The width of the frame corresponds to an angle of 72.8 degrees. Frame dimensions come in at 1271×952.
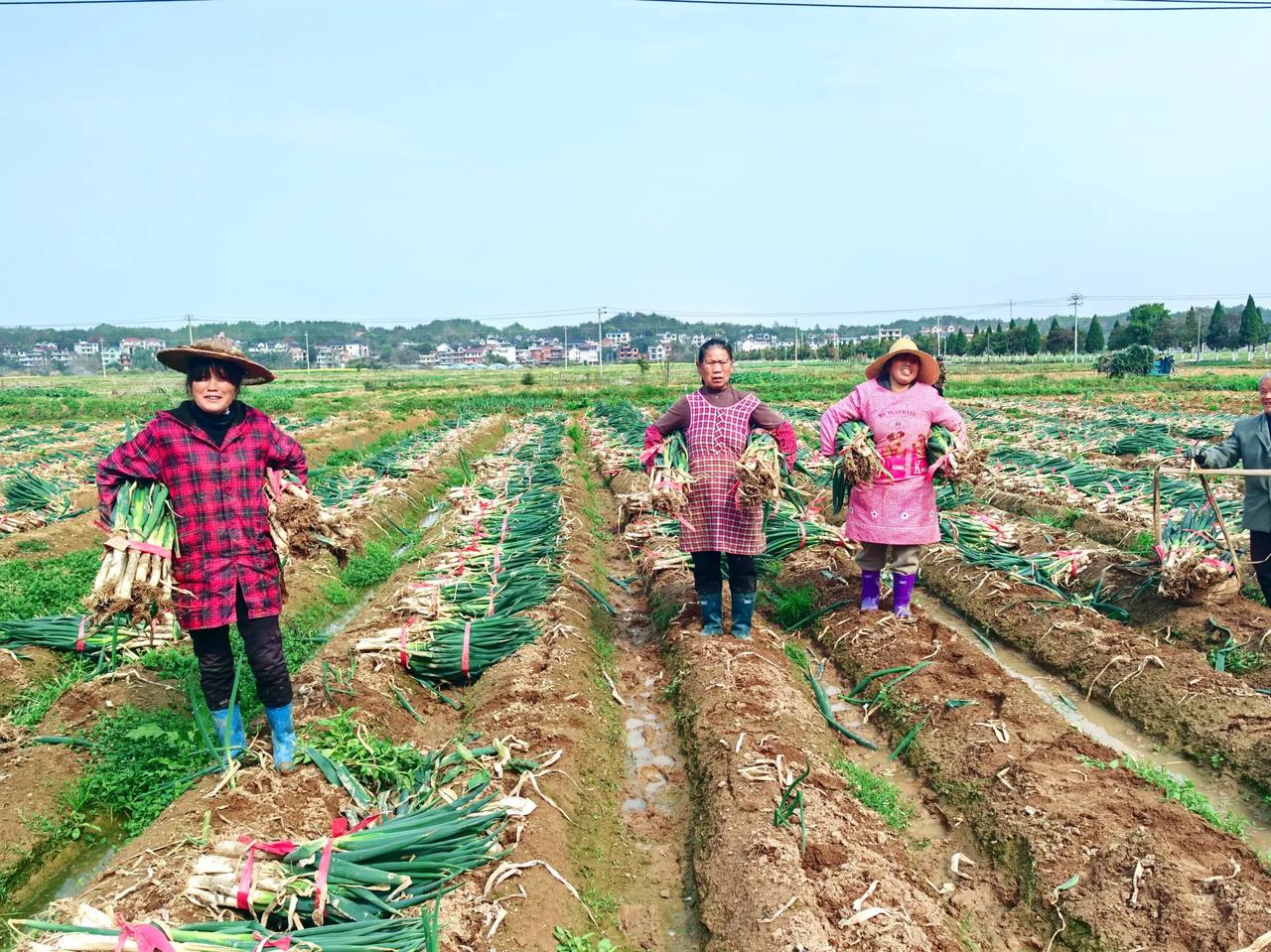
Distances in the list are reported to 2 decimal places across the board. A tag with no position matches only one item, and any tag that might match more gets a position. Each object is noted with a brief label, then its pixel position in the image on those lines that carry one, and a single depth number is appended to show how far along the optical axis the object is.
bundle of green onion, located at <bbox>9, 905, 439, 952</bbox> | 2.27
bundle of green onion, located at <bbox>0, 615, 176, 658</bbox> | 5.46
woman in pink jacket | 5.44
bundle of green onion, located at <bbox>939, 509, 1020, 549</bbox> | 7.41
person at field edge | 5.14
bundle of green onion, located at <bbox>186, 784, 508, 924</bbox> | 2.61
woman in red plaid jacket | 3.49
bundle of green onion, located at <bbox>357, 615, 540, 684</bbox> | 5.17
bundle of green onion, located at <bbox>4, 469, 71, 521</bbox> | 10.26
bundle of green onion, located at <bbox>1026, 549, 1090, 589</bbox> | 6.42
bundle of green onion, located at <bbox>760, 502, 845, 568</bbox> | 6.89
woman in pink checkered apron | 5.29
